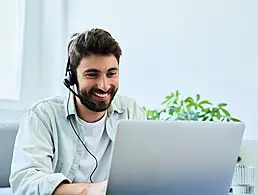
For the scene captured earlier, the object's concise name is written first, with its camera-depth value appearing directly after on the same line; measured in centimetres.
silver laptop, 174
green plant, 287
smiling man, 218
